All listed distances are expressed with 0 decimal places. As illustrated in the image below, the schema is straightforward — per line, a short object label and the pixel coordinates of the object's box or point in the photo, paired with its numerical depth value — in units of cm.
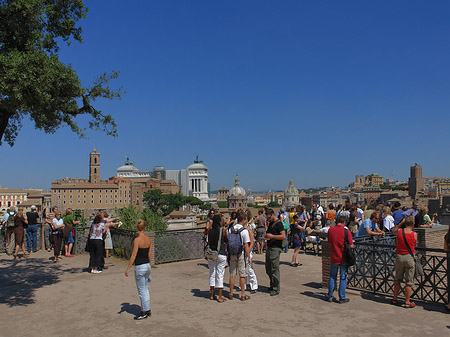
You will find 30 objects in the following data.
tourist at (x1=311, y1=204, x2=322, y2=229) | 1383
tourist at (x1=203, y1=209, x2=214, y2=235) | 1030
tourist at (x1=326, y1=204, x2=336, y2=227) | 1255
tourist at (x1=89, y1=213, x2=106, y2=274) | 1004
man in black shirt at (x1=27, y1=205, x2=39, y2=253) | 1270
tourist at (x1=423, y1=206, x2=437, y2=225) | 1159
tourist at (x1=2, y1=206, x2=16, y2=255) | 1211
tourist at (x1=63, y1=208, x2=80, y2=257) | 1206
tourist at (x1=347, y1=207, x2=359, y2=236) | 1120
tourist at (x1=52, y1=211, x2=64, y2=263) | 1150
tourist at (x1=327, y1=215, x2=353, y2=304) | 702
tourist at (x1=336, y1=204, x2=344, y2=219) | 1379
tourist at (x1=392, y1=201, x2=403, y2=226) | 1116
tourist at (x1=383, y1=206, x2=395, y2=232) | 1086
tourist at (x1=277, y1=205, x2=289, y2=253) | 1204
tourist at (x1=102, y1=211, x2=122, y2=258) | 1149
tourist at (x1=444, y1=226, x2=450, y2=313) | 637
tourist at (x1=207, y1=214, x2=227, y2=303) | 721
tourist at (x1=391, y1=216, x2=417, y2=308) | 662
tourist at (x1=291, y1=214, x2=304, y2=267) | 1045
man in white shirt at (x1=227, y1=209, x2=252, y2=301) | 728
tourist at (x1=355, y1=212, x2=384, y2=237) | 1048
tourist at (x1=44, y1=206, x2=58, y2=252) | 1336
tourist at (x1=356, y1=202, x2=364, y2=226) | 1282
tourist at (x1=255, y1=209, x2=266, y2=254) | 1252
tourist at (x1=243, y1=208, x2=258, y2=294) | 785
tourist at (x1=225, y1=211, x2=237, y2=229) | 888
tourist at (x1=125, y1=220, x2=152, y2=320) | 629
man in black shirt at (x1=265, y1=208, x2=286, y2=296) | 760
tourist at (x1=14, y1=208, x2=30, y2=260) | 1174
